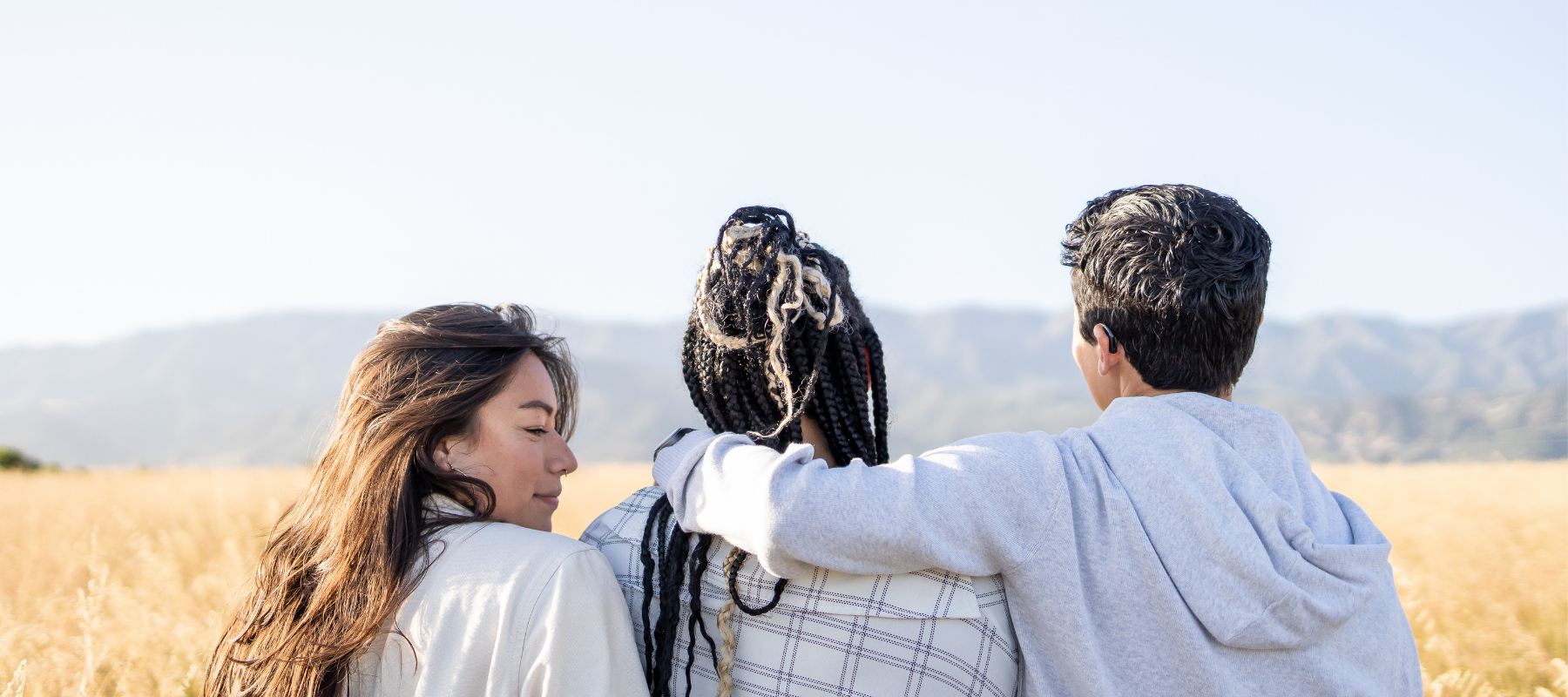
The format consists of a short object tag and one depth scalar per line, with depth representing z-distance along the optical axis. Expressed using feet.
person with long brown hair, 6.19
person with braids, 6.28
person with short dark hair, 5.71
